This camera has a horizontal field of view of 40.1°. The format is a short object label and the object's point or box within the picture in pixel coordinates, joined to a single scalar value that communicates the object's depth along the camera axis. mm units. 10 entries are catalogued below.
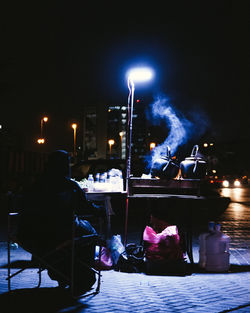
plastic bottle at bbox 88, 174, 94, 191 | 5527
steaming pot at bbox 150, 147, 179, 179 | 5196
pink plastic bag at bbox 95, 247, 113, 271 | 5066
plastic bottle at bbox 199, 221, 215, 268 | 5164
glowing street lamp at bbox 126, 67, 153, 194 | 5418
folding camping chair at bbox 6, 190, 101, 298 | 3719
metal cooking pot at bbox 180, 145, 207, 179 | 5266
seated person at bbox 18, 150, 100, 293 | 3865
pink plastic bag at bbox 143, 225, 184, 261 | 4879
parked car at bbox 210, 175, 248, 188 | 39650
